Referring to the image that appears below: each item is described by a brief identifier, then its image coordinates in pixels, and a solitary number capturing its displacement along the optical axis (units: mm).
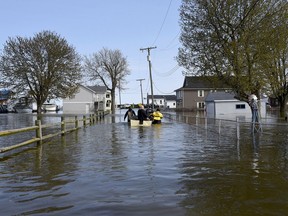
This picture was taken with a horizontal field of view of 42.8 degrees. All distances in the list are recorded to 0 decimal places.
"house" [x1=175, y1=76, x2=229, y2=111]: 80625
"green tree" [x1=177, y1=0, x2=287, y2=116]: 23781
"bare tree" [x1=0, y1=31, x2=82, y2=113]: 55719
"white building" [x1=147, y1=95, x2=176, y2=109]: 130250
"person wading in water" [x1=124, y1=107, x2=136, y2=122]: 28541
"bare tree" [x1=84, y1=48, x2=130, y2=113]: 93938
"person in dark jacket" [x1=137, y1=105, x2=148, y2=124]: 25366
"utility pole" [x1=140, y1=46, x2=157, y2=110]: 47481
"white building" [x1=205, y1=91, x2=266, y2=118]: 51625
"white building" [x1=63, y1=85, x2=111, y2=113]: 93750
